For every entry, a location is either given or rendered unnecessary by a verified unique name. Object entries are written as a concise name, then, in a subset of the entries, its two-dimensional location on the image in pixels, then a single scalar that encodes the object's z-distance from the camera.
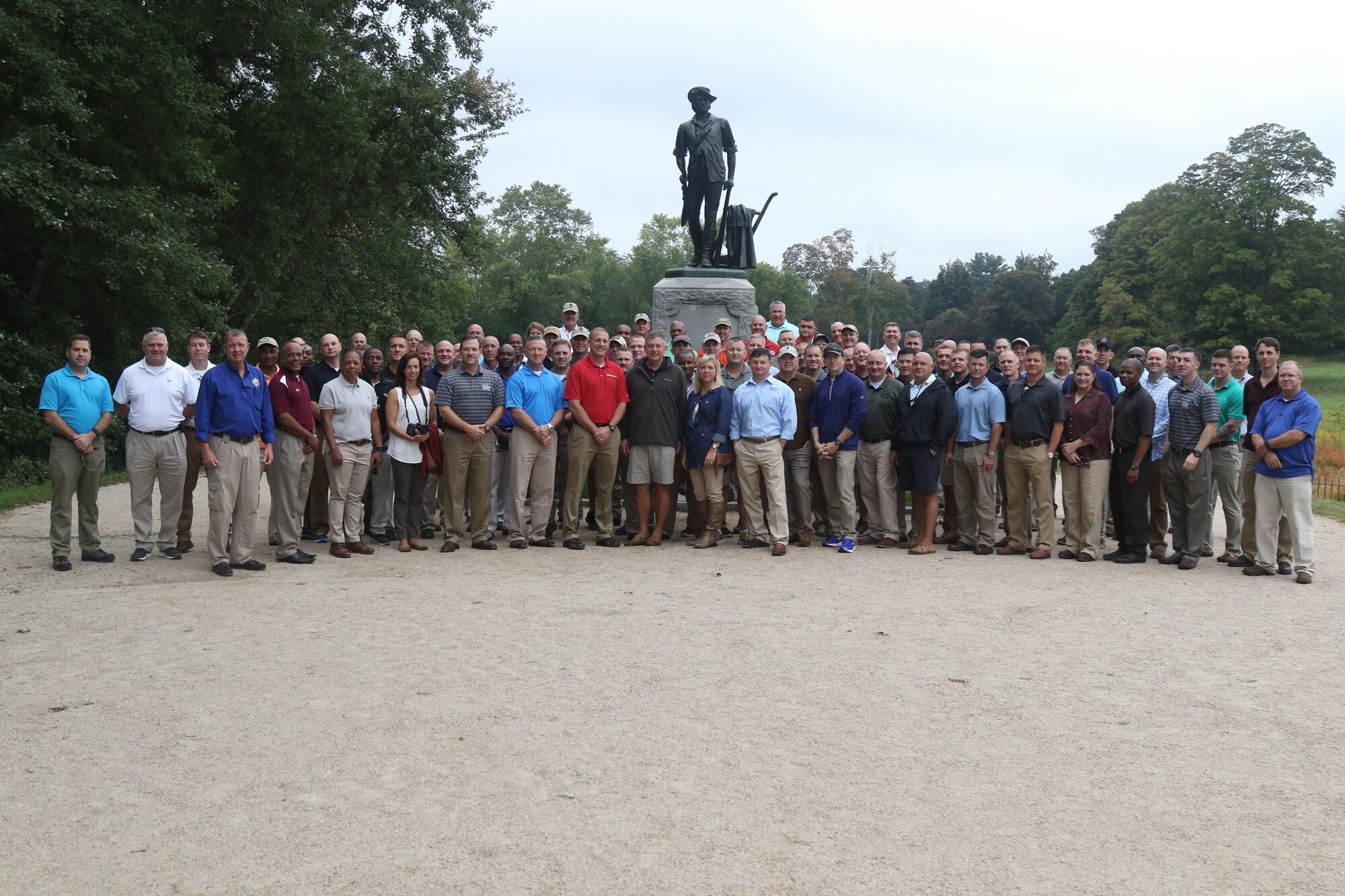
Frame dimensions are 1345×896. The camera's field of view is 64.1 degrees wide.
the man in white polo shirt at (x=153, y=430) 8.99
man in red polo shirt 10.06
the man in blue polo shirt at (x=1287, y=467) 8.81
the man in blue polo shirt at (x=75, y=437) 8.70
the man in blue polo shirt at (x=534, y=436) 9.99
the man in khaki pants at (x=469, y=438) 9.85
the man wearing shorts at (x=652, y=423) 10.18
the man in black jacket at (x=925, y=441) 9.97
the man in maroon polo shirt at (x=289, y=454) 9.22
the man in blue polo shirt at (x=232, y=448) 8.54
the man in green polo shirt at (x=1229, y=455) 9.70
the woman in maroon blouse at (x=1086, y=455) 9.57
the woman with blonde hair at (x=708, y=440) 10.22
